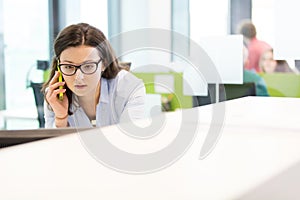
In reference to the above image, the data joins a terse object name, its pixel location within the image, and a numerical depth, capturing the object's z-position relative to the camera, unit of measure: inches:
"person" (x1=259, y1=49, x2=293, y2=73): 134.0
